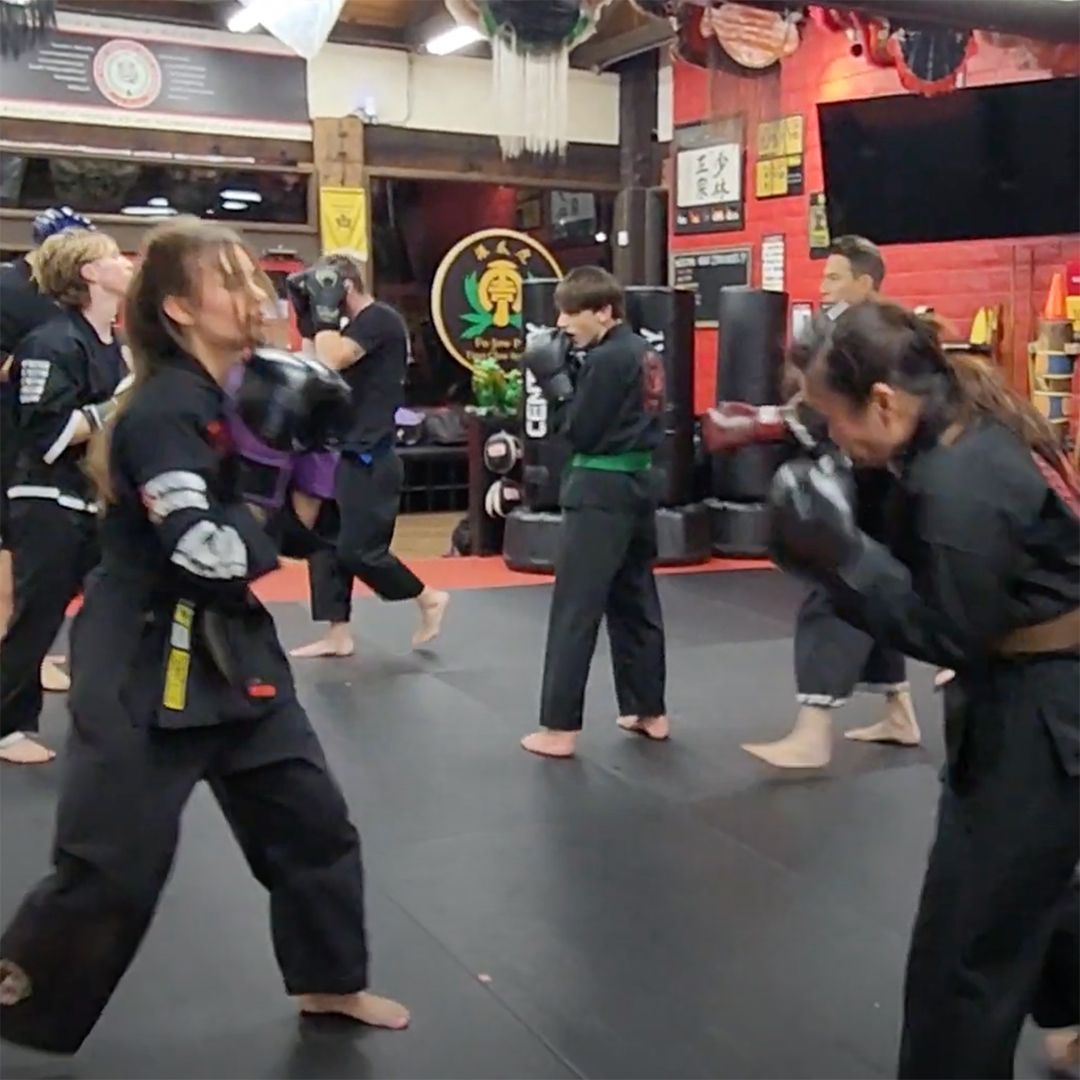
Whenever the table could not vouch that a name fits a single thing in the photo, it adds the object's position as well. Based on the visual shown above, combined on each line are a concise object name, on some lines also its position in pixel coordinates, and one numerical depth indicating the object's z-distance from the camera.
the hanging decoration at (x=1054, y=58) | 5.20
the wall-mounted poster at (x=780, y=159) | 7.88
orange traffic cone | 6.00
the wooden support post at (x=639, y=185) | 9.82
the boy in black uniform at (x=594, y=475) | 3.50
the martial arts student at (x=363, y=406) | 4.51
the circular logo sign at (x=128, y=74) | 8.76
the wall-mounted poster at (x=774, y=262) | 8.05
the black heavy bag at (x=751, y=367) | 7.04
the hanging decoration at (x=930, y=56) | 5.11
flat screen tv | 5.70
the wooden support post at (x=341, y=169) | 9.37
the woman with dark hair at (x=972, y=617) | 1.62
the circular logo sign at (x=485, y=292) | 9.91
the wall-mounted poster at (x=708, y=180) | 8.34
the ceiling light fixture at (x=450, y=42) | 9.05
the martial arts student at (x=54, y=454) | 3.42
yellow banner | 9.38
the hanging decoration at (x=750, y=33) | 4.02
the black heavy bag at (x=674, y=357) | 6.80
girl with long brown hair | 1.90
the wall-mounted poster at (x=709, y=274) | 8.39
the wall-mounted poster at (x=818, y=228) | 7.66
